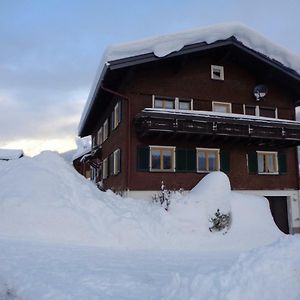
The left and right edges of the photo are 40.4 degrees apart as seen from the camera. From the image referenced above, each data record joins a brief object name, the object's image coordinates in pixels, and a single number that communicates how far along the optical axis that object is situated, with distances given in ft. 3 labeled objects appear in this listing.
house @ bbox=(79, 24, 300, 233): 61.26
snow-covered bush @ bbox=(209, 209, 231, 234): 48.68
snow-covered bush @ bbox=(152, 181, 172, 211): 50.14
